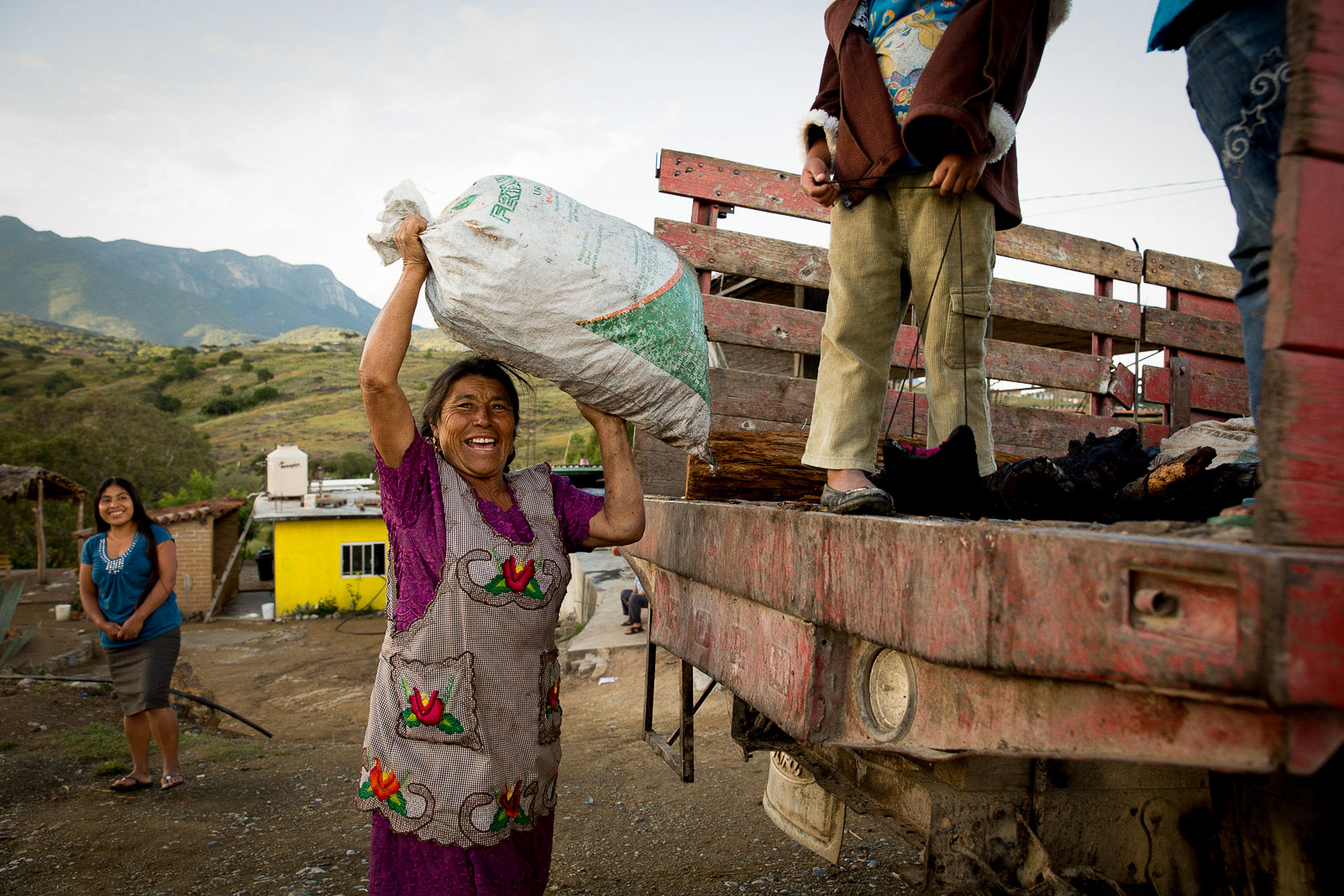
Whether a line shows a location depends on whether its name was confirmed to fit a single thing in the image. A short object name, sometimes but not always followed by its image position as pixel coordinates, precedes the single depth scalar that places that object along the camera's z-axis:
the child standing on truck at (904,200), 1.90
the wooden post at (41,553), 19.38
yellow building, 19.27
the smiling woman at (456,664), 1.68
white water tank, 21.17
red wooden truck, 0.68
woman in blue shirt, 4.70
